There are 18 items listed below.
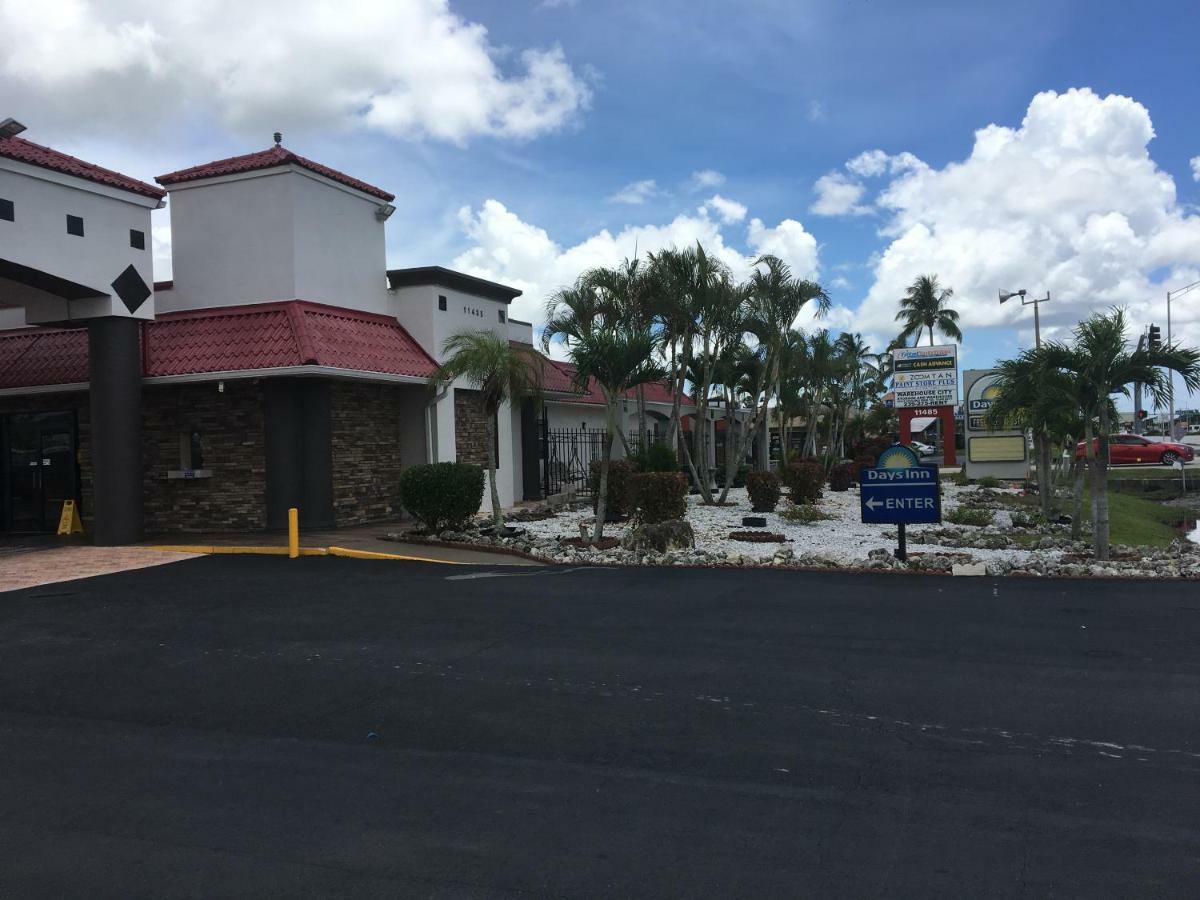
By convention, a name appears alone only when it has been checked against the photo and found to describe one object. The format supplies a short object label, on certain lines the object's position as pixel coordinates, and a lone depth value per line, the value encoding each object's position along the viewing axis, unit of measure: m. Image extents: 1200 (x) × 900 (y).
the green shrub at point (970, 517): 18.49
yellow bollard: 14.76
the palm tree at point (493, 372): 15.54
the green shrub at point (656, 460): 20.47
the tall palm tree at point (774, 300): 22.19
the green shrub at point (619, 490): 18.86
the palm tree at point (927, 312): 59.28
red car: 40.78
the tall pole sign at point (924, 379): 38.28
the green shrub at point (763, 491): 20.28
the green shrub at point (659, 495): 16.89
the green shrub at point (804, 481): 21.41
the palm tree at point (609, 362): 14.96
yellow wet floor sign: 18.88
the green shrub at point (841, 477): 28.27
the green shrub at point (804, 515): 18.62
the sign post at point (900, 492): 13.65
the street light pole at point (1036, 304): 36.72
